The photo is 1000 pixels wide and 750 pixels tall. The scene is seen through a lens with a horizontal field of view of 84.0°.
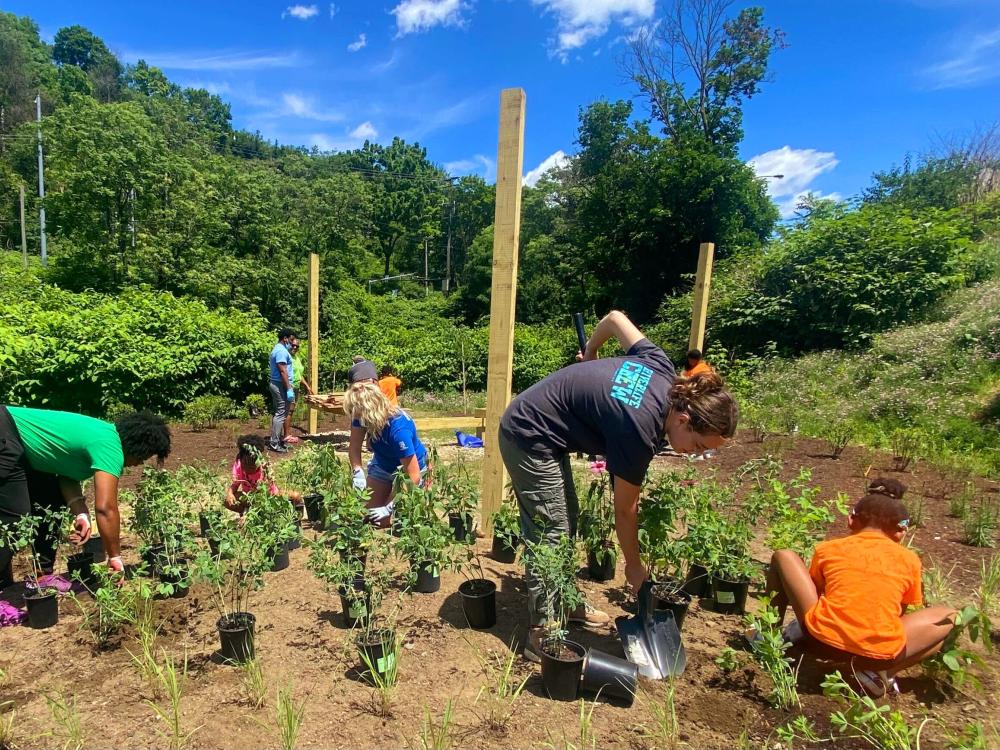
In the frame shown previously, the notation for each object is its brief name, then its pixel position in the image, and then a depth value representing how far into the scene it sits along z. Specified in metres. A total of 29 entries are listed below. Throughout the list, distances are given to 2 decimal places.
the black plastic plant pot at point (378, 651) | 2.27
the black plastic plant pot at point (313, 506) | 4.30
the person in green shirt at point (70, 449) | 2.78
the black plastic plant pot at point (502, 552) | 3.59
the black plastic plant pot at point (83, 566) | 3.02
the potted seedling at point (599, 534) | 3.11
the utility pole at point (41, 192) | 23.28
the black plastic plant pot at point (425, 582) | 3.19
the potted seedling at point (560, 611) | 2.20
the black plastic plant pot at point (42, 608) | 2.75
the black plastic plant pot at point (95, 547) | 3.54
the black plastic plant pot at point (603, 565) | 3.27
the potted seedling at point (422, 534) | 2.52
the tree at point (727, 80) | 22.77
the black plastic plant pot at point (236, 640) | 2.43
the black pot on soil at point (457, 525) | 3.85
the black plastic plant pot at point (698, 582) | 3.17
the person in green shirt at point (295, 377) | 7.71
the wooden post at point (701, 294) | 7.25
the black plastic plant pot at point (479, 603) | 2.76
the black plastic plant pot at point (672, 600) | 2.69
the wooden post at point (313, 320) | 7.61
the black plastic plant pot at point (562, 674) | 2.19
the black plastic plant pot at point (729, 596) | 2.98
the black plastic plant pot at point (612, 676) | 2.17
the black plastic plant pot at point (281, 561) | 3.40
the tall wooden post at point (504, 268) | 3.39
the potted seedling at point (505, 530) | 2.89
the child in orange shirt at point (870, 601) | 2.20
